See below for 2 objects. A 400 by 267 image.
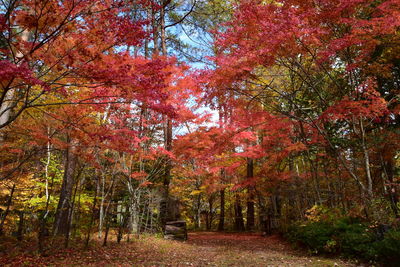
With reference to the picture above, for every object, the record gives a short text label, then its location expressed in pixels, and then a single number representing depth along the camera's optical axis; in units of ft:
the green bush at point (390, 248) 15.38
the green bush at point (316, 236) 21.59
